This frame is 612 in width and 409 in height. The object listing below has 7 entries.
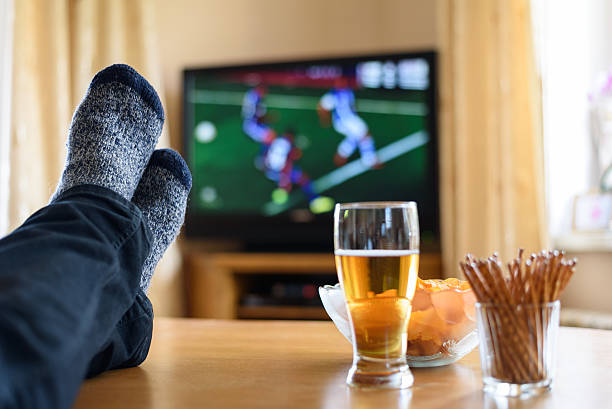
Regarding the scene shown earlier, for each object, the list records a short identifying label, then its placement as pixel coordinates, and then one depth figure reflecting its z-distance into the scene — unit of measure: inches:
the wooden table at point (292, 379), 20.0
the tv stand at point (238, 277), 98.1
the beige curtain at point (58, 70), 87.2
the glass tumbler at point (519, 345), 20.0
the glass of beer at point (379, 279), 20.9
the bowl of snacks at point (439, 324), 24.3
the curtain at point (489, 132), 83.2
